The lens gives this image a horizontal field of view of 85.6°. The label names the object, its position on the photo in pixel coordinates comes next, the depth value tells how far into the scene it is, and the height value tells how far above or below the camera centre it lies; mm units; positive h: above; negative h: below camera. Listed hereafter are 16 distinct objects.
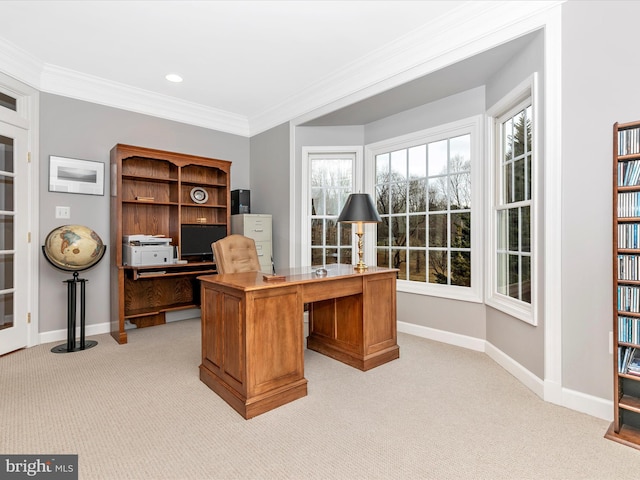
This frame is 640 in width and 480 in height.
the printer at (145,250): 3758 -109
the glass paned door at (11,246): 3299 -44
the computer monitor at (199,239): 4355 +18
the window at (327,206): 4637 +456
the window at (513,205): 2660 +285
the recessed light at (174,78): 3801 +1821
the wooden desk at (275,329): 2184 -652
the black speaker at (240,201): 4891 +556
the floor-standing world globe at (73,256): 3277 -141
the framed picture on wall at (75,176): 3697 +725
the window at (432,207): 3535 +363
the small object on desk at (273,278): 2363 -265
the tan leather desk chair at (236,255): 3182 -140
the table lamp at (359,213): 3010 +233
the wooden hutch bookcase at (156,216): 3846 +322
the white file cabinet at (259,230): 4613 +138
